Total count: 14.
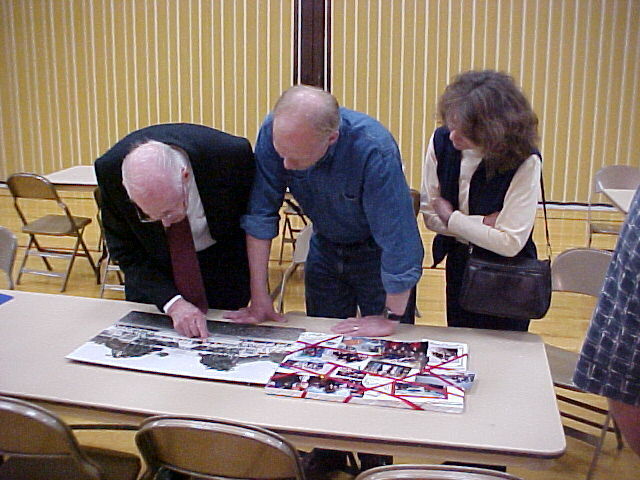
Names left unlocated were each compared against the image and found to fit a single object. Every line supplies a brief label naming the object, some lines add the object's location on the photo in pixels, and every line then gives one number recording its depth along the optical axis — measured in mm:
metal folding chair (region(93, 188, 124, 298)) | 4883
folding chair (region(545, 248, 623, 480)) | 2948
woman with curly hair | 2223
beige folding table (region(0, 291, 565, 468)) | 1602
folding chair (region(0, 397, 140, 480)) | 1691
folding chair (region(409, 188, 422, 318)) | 3752
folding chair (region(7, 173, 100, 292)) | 5031
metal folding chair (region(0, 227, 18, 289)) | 3072
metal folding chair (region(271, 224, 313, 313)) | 3666
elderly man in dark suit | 2145
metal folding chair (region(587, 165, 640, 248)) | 5348
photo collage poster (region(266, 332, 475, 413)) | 1774
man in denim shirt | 2020
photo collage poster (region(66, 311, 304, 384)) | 1931
